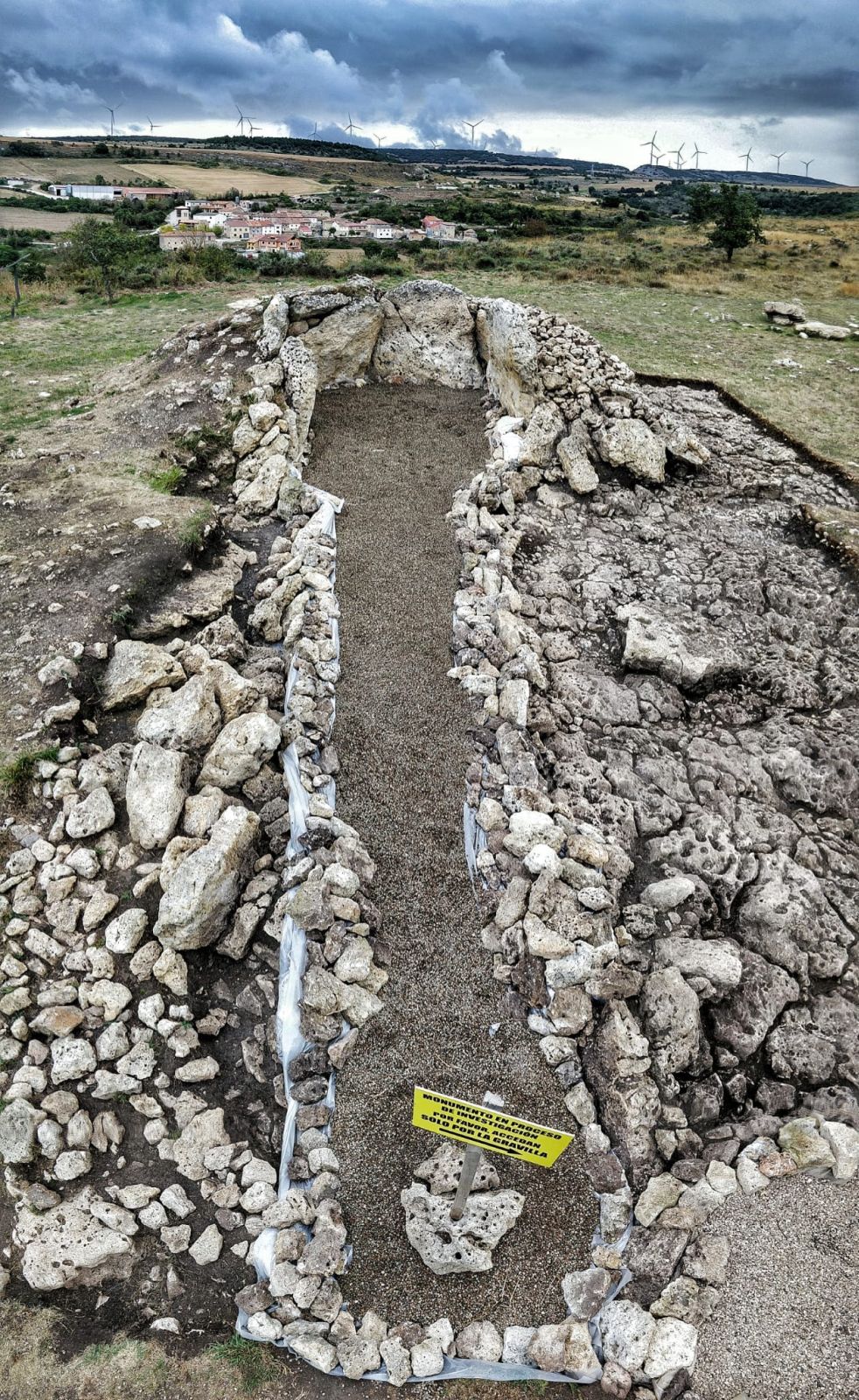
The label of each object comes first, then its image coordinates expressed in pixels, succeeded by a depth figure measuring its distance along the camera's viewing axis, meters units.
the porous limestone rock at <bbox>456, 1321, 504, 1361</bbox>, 5.04
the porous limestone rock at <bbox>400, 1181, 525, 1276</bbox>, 5.32
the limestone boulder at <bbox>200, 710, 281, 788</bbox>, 7.84
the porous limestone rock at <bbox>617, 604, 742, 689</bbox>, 9.93
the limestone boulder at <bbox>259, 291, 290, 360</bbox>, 14.39
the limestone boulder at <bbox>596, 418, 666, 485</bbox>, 13.12
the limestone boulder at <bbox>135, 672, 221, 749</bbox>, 7.94
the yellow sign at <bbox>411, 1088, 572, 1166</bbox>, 4.64
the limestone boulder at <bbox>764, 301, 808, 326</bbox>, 23.17
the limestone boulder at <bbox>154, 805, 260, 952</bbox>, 6.67
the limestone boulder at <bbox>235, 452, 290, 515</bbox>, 12.04
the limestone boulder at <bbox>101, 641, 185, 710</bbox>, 8.69
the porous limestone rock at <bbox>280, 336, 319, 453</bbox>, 13.71
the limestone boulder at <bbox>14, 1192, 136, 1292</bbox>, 5.30
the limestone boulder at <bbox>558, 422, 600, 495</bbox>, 12.89
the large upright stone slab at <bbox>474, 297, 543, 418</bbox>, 13.88
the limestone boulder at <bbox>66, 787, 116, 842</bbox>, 7.38
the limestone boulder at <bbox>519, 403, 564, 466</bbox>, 12.95
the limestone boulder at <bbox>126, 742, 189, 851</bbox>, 7.32
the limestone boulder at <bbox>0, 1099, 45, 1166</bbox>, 5.72
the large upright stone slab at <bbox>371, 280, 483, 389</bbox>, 15.94
